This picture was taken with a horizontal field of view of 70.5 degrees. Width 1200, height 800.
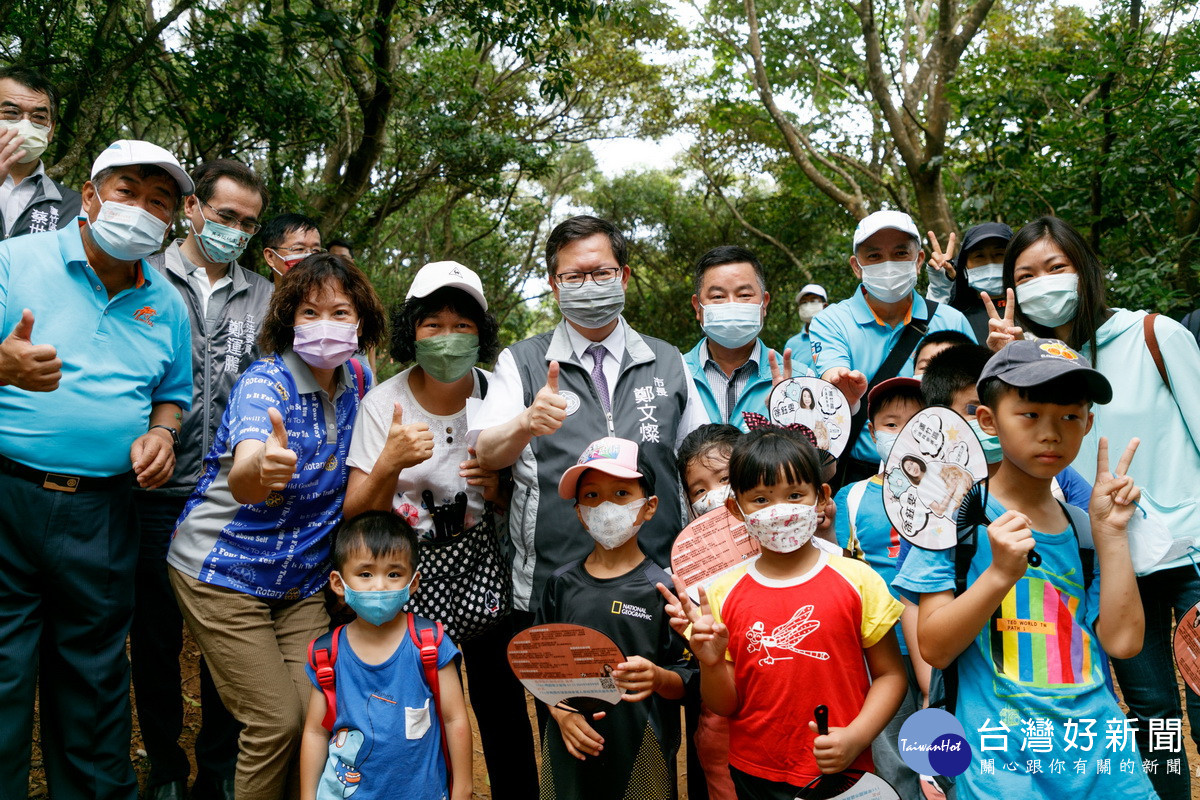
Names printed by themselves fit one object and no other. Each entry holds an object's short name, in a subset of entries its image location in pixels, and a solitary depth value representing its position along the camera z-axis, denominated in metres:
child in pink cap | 2.76
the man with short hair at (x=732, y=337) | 3.72
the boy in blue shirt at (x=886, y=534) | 2.80
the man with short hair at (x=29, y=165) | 3.76
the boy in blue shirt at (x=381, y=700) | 2.80
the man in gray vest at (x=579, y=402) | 3.12
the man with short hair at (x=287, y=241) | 4.57
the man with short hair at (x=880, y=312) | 3.84
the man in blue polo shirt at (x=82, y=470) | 2.93
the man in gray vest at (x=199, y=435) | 3.63
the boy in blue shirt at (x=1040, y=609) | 2.16
